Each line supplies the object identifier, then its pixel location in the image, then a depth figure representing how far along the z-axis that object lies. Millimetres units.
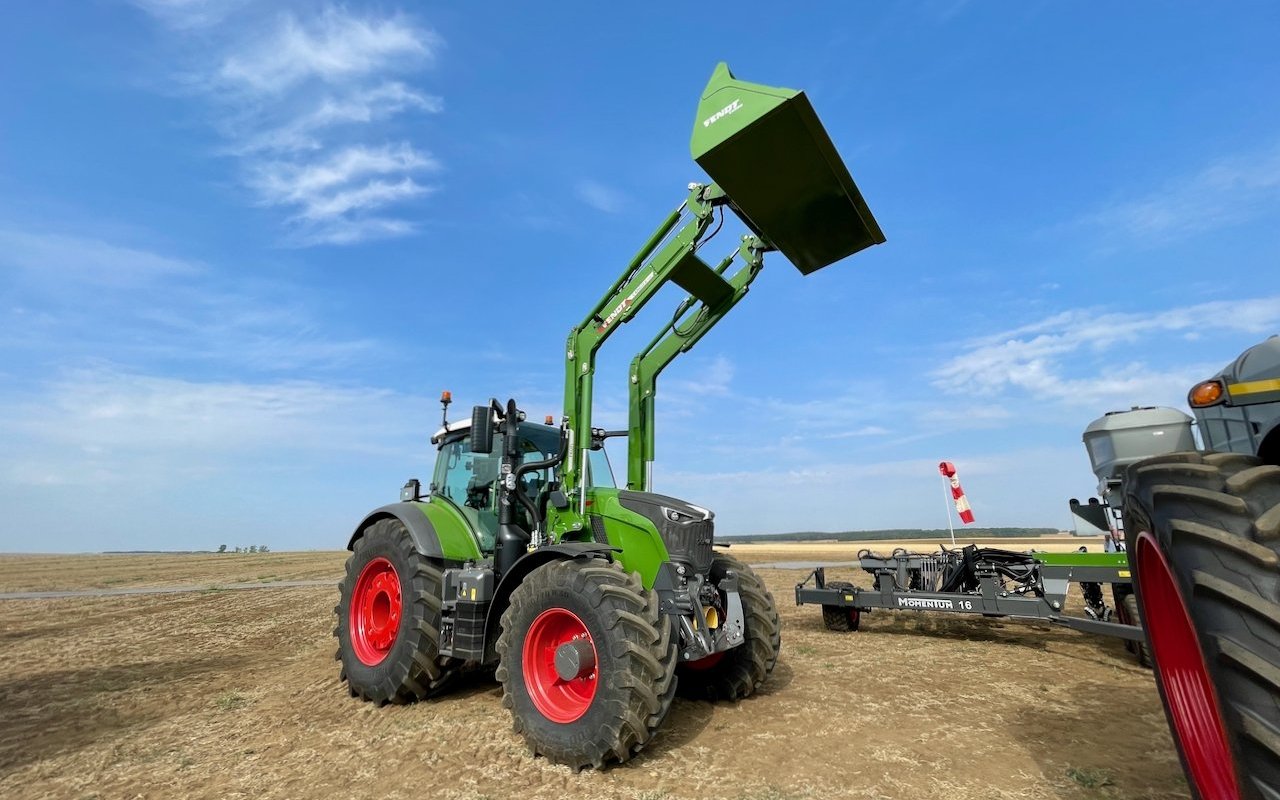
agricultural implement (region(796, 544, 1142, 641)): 7438
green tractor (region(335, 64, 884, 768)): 4422
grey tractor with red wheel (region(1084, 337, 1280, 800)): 1951
